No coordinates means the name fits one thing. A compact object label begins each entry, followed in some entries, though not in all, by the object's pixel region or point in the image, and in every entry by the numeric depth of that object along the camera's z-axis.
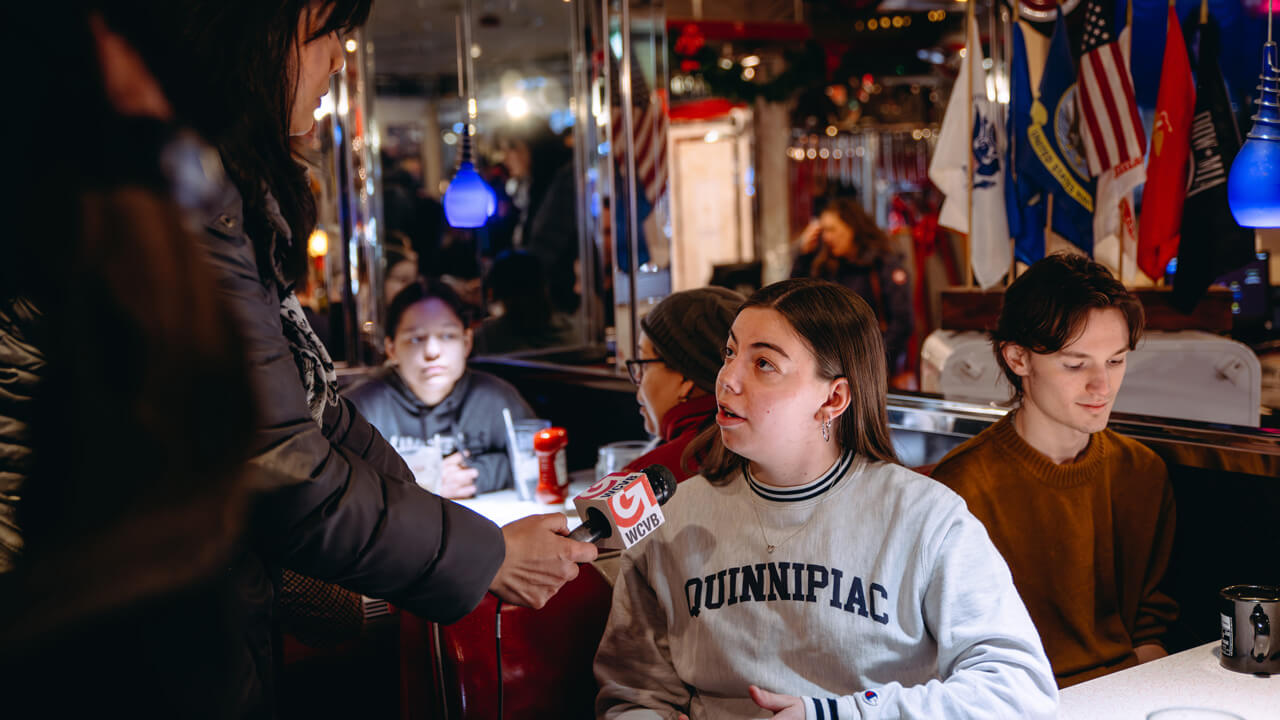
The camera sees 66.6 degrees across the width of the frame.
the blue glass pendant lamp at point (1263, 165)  2.47
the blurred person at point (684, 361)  2.50
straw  3.27
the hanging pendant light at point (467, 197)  4.28
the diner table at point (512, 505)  3.03
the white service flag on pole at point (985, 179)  3.95
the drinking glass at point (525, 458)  3.25
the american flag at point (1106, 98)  3.53
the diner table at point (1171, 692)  1.60
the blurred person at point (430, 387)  3.82
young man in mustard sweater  2.11
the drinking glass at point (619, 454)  3.05
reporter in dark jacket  1.33
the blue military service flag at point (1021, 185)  3.80
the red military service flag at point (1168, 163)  3.20
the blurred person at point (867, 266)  6.72
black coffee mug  1.74
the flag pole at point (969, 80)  3.95
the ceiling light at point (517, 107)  6.09
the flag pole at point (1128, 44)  3.54
